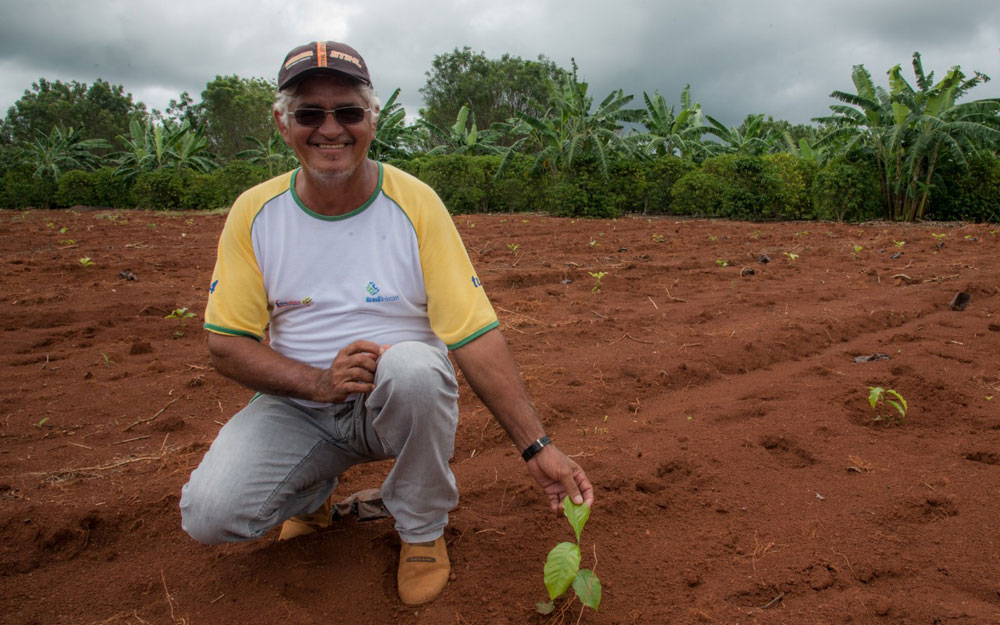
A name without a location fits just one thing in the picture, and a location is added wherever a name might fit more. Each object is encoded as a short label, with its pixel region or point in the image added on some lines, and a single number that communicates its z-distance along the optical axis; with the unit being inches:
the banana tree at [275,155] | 801.6
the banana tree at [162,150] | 802.2
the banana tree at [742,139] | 693.3
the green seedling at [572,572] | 61.1
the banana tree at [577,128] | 561.3
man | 66.3
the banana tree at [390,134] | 735.1
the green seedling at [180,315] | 179.3
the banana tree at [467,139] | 767.1
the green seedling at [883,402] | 101.1
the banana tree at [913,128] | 456.8
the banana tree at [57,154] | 876.0
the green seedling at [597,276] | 217.0
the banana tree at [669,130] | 666.2
